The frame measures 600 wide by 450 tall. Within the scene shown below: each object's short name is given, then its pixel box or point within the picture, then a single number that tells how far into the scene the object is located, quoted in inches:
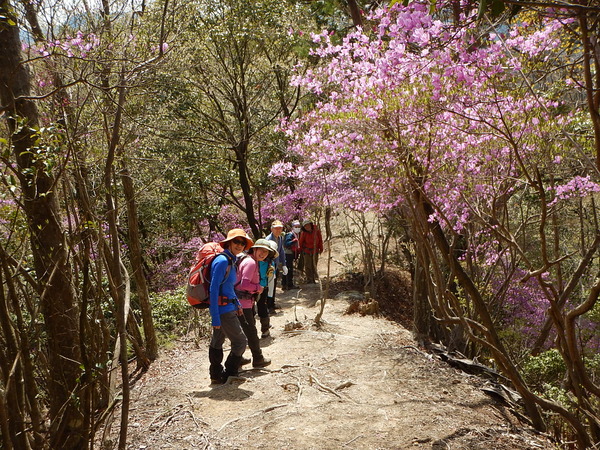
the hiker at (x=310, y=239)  557.5
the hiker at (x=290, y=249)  569.2
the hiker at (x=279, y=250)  399.6
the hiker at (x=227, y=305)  246.2
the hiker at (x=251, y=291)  276.7
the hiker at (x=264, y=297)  357.5
